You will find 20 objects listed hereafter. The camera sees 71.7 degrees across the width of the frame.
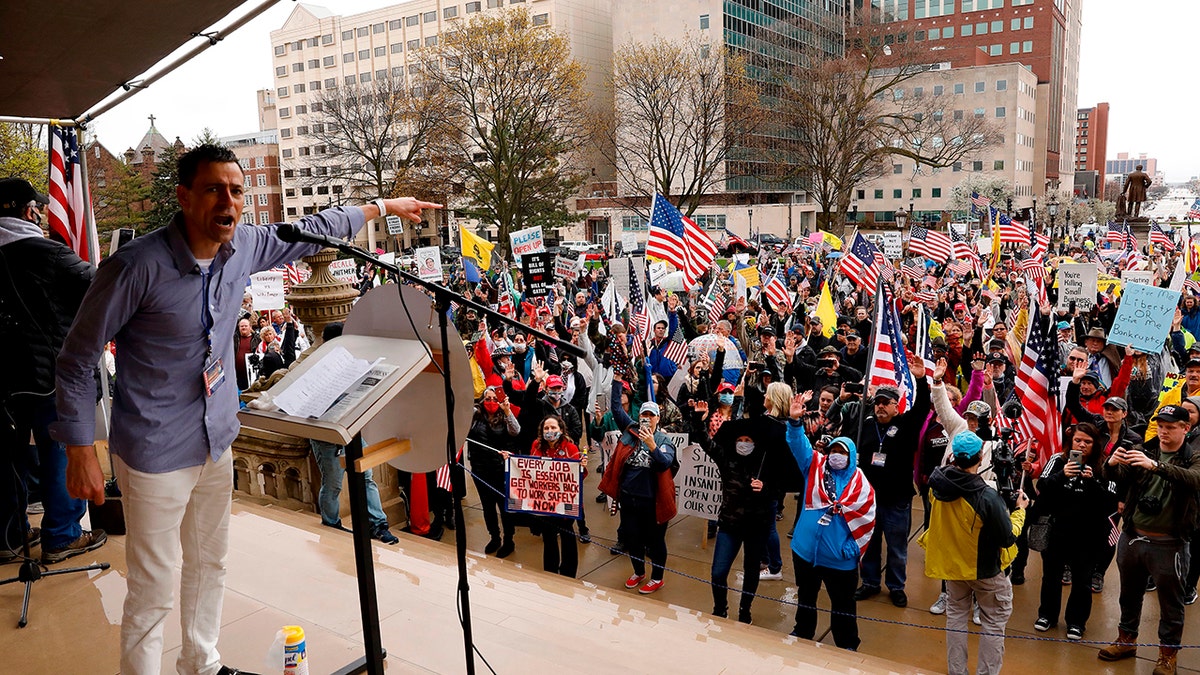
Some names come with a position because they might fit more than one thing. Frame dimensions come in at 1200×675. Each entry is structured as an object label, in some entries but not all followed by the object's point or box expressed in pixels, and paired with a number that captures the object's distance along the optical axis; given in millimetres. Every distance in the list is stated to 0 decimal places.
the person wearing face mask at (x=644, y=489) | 7297
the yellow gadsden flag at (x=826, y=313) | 13544
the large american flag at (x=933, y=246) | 21156
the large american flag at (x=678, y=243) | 13383
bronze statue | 42122
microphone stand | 2697
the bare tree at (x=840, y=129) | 49688
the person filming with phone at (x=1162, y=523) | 5648
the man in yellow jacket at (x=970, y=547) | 5422
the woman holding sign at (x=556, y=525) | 7645
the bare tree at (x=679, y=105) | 45884
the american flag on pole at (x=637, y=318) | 12141
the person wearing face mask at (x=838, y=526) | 6102
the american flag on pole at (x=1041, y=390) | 7898
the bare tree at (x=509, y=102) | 39812
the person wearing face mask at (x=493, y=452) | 8367
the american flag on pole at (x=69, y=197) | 5551
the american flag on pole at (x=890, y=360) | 7949
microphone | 2707
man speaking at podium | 2613
